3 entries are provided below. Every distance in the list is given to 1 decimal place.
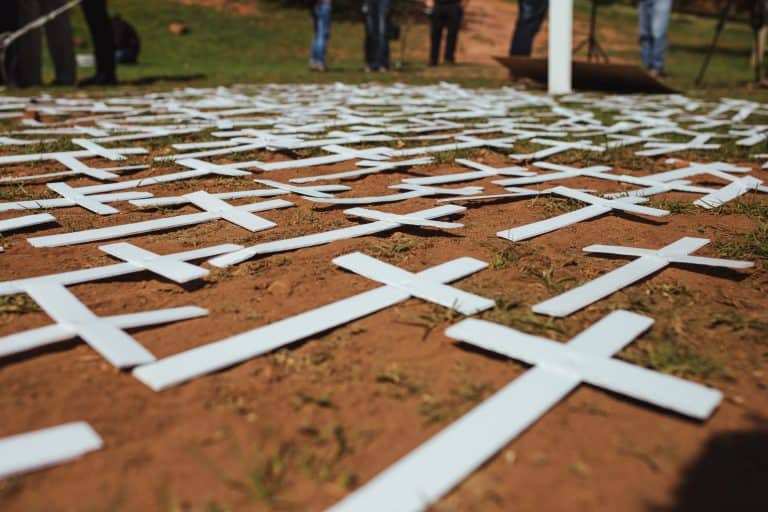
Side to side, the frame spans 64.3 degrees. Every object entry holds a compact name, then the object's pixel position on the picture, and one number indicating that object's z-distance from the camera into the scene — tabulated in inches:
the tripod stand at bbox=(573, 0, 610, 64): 313.8
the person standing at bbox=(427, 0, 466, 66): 418.0
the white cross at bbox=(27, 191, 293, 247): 80.4
